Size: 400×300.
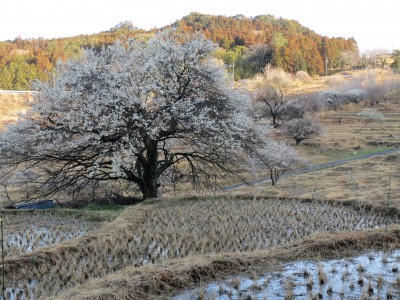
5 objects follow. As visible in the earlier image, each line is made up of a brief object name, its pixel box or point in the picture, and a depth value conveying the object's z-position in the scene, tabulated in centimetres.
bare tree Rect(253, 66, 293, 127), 5900
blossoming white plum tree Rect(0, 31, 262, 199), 1374
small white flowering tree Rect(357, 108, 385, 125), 6362
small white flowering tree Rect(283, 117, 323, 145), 4812
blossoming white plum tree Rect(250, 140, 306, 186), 2734
